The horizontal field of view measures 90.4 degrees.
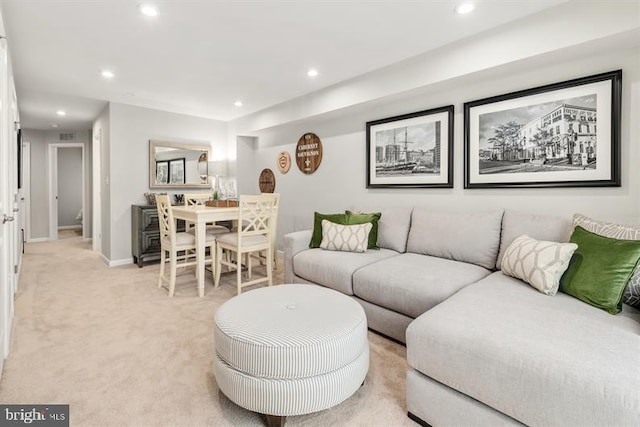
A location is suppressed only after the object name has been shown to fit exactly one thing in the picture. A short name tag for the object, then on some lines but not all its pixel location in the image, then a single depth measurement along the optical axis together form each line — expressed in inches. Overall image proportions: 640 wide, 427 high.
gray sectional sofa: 42.8
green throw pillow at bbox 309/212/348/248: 126.0
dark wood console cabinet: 171.9
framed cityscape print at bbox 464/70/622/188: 85.4
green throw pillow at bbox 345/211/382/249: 121.6
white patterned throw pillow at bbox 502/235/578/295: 70.0
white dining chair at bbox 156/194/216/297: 127.0
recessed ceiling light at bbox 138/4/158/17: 85.5
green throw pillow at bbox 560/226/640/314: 61.4
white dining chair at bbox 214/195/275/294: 129.8
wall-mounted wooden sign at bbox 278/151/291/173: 189.8
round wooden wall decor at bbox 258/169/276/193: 201.8
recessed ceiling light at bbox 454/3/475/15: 84.1
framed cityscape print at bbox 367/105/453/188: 119.4
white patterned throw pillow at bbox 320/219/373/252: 116.5
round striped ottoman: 54.5
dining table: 127.0
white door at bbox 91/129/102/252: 208.4
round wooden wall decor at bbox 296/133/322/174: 169.6
